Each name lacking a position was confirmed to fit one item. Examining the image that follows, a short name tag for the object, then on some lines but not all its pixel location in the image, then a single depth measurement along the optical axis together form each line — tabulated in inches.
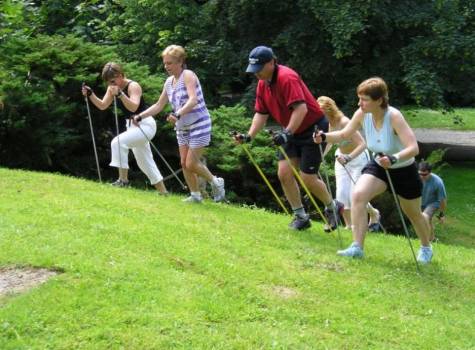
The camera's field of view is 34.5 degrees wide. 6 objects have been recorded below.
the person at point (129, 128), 405.7
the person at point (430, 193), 476.4
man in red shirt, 320.5
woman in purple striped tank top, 370.6
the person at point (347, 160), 359.9
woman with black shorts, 282.2
